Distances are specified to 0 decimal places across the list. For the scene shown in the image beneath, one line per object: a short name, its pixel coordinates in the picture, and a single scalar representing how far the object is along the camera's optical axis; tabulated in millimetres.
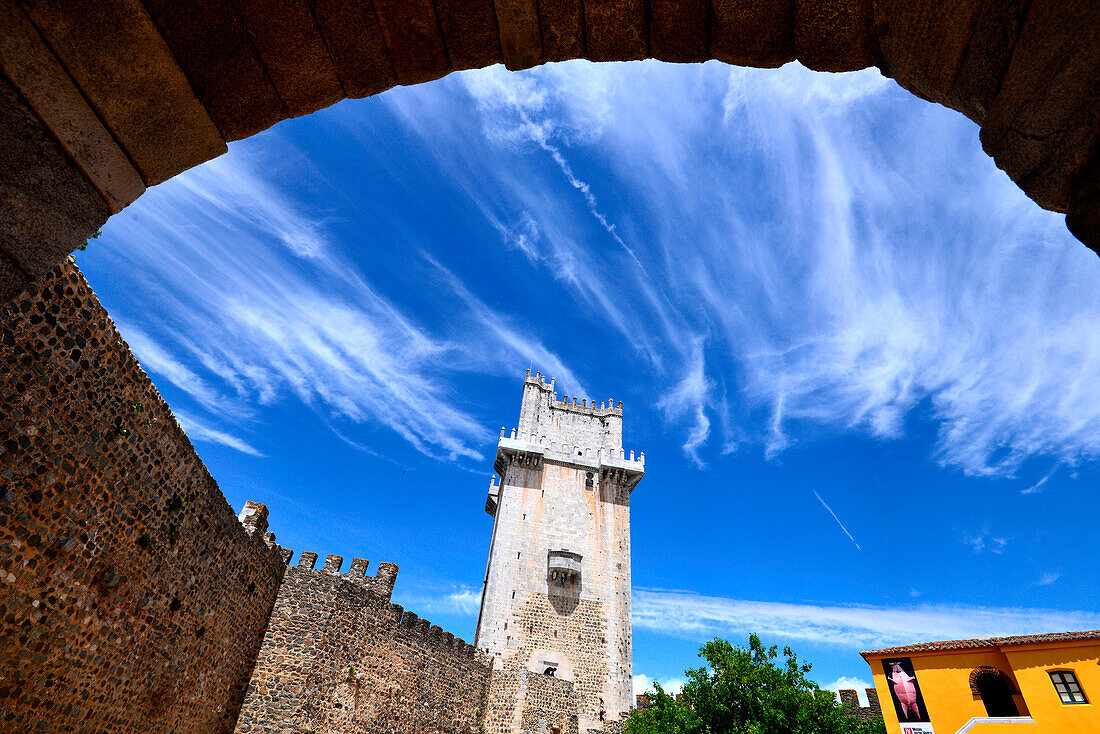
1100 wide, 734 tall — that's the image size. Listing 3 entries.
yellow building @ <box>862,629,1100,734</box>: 15555
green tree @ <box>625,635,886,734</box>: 16312
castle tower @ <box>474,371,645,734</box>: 19750
